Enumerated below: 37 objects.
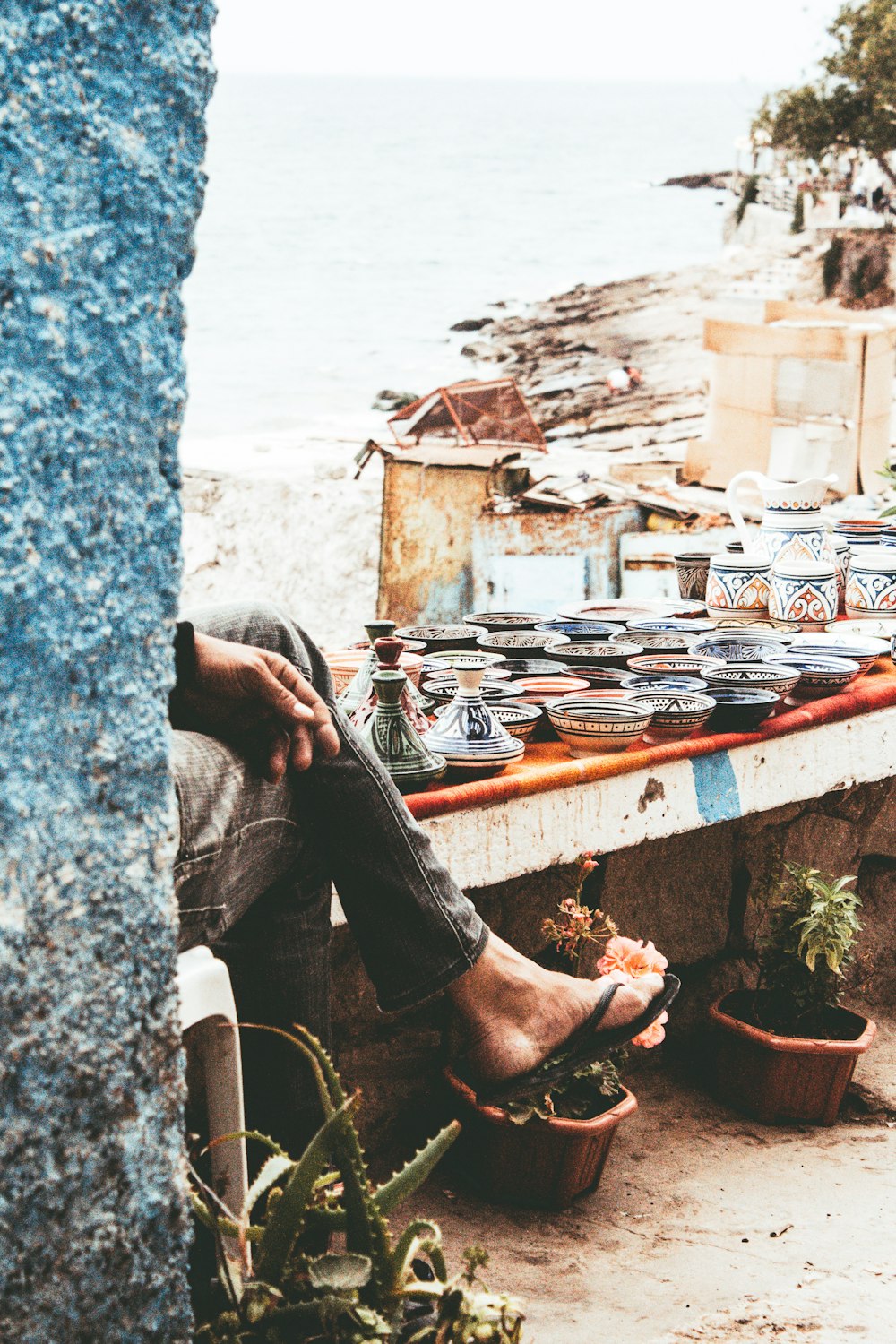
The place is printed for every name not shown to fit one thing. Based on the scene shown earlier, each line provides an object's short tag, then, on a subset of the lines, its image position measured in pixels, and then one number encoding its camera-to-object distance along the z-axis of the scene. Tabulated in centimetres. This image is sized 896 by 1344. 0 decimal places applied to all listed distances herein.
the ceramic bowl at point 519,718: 275
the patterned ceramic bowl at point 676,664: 314
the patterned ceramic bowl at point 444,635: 333
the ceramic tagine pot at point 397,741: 243
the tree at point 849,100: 2053
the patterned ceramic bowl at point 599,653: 324
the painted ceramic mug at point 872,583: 378
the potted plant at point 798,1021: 282
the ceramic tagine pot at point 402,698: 244
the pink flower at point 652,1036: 242
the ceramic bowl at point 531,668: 316
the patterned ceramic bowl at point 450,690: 287
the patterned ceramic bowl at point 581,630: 348
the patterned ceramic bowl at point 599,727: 266
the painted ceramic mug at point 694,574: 412
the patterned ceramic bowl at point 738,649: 325
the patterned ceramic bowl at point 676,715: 277
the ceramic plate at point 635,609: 379
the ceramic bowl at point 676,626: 360
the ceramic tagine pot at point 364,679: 261
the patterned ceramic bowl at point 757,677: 293
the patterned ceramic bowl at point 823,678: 308
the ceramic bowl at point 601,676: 309
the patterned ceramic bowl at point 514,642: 333
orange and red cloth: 244
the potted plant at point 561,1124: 244
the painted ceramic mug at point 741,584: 378
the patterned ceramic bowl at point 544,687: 295
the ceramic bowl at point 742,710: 283
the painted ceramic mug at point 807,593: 365
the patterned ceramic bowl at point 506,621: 360
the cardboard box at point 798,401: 793
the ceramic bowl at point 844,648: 331
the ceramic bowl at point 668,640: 338
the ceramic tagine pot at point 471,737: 253
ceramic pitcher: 379
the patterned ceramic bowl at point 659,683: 297
